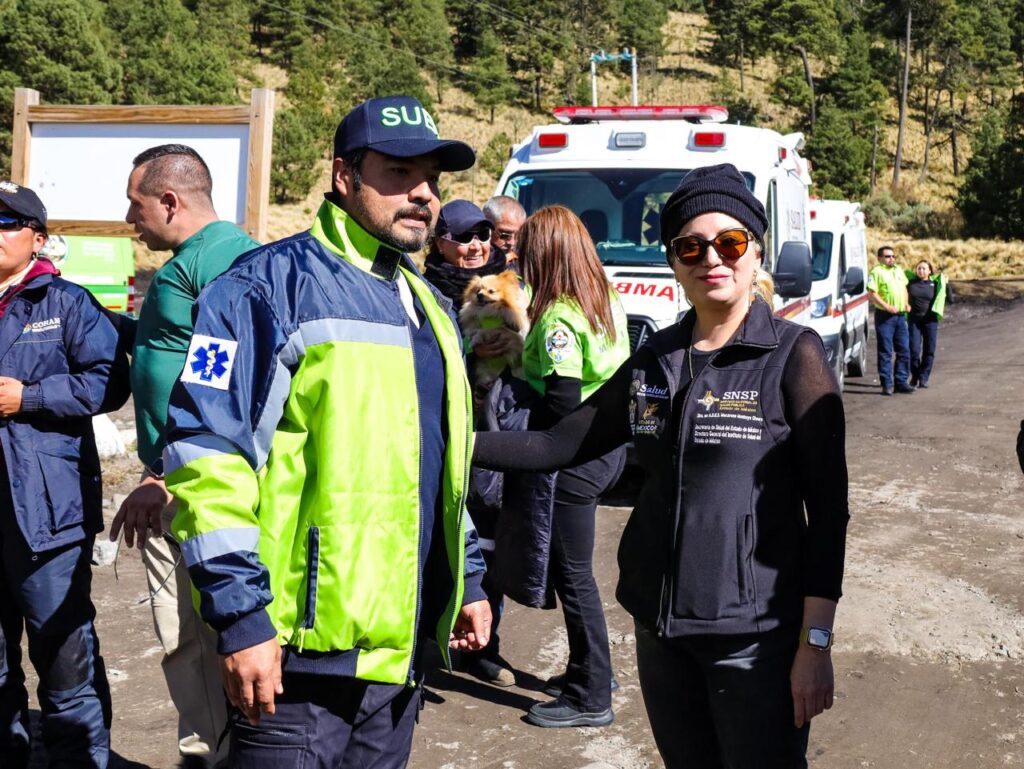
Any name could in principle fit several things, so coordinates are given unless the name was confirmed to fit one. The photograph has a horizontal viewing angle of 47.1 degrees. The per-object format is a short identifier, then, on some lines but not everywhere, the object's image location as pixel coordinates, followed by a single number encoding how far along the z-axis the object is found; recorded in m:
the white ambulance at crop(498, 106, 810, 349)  8.63
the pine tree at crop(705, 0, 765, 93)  86.00
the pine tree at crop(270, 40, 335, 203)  53.84
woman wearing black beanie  2.67
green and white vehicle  16.25
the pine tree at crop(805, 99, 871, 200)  59.56
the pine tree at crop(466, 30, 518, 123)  81.25
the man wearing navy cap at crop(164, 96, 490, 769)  2.32
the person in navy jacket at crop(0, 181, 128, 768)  3.90
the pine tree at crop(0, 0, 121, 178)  46.41
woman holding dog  5.32
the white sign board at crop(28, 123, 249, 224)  6.15
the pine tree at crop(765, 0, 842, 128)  78.75
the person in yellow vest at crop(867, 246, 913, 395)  15.55
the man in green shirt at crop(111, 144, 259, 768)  3.60
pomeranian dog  4.91
